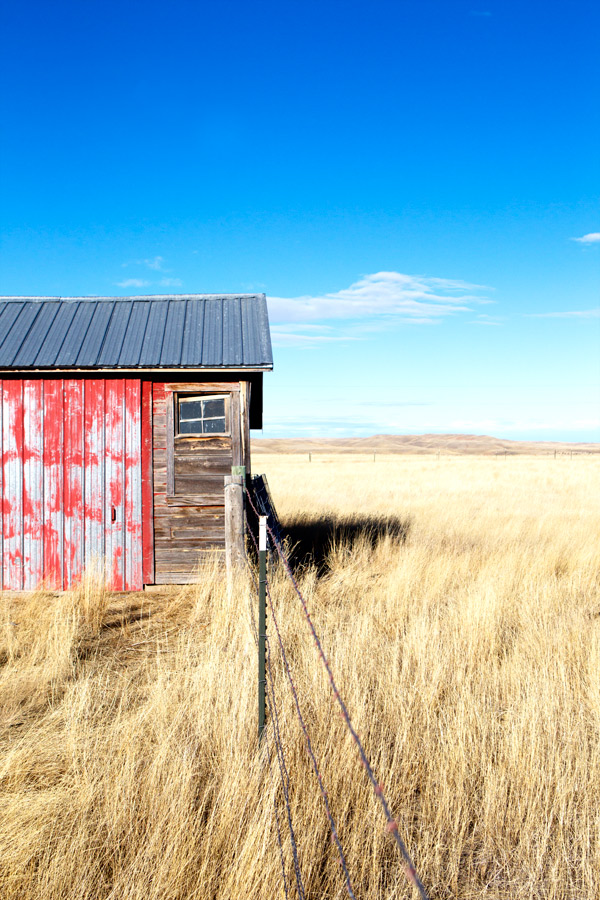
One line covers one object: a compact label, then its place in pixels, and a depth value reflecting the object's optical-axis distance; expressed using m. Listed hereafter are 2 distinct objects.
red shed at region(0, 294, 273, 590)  8.20
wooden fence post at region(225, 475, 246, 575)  6.68
